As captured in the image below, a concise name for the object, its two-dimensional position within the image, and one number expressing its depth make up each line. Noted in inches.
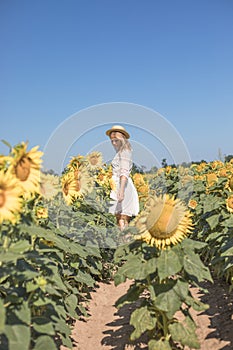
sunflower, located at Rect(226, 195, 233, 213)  186.1
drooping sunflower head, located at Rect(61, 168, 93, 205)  140.7
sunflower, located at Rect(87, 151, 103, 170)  212.7
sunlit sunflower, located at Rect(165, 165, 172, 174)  444.5
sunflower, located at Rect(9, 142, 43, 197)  76.9
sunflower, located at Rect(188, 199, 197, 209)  250.1
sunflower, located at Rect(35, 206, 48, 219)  122.8
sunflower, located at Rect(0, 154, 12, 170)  77.0
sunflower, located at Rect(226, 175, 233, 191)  191.8
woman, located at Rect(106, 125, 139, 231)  212.8
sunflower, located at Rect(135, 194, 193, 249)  106.1
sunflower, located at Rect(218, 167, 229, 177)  263.7
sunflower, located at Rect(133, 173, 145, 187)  328.8
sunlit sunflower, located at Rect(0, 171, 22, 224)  74.7
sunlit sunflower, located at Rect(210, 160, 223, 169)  368.7
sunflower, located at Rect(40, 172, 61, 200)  98.4
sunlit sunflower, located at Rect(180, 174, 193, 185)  339.3
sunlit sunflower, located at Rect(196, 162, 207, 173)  409.3
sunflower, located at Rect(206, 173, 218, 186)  247.4
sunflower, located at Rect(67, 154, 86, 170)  181.8
